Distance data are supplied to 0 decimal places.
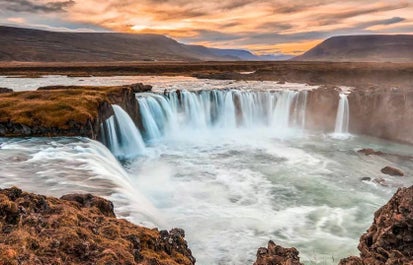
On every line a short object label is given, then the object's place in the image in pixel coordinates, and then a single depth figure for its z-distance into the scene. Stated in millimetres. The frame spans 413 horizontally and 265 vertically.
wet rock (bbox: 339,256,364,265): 7137
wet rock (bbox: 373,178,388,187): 22538
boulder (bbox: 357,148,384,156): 30031
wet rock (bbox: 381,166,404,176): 24561
